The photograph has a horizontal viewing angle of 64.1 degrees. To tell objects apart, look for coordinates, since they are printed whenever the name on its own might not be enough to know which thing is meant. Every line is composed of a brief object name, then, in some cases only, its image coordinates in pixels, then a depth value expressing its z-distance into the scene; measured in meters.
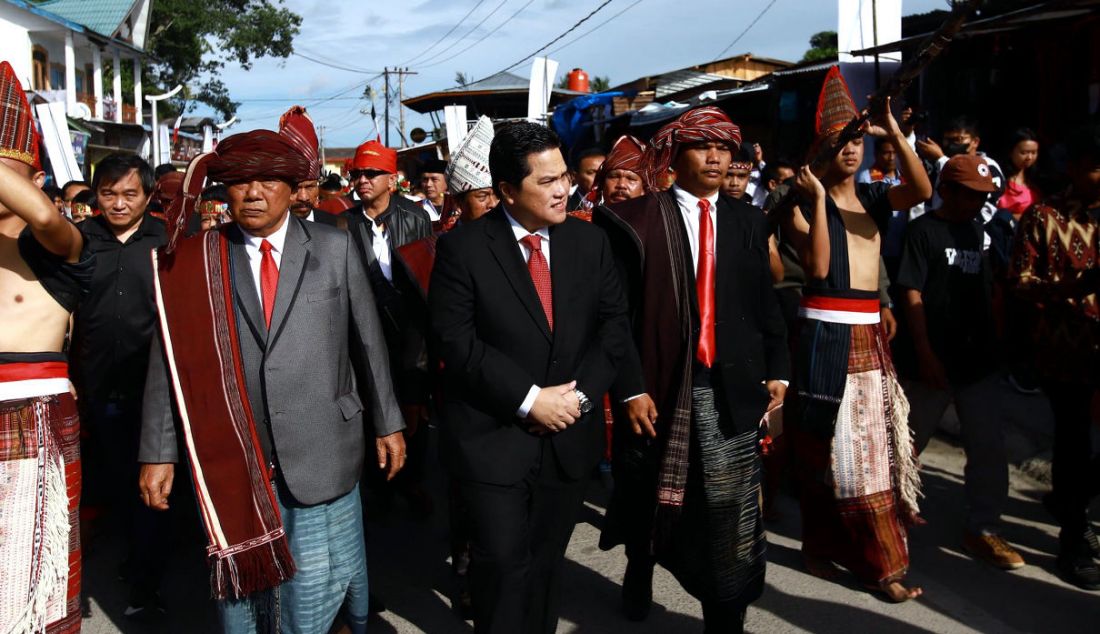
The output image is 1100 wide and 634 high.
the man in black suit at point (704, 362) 3.37
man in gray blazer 2.86
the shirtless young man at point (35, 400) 2.97
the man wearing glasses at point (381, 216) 5.30
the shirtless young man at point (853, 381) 4.07
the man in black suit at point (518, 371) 2.92
